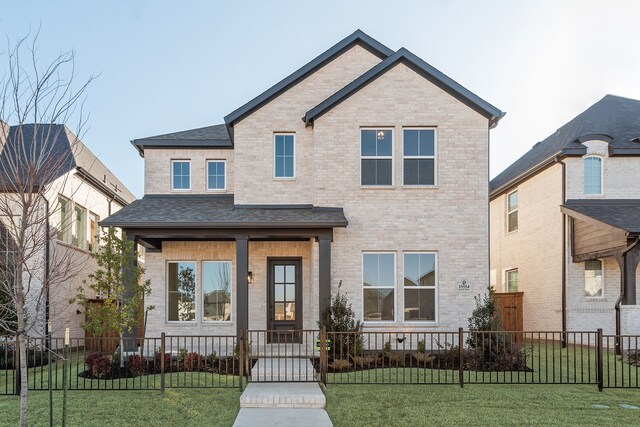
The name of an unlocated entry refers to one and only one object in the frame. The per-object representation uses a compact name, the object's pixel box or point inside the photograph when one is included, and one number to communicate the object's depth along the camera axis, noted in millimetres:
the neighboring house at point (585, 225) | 15352
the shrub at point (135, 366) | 11461
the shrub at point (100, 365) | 11180
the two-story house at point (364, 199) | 14016
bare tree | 6332
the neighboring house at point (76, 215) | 15827
